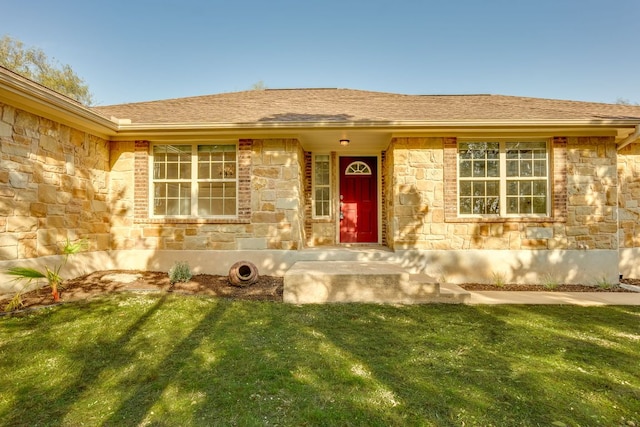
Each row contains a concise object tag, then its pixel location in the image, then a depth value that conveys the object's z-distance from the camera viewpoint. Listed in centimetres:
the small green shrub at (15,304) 411
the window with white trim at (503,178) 662
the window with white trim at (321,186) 823
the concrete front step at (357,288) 479
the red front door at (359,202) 828
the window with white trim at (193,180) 684
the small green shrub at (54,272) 433
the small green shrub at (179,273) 584
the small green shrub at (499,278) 633
